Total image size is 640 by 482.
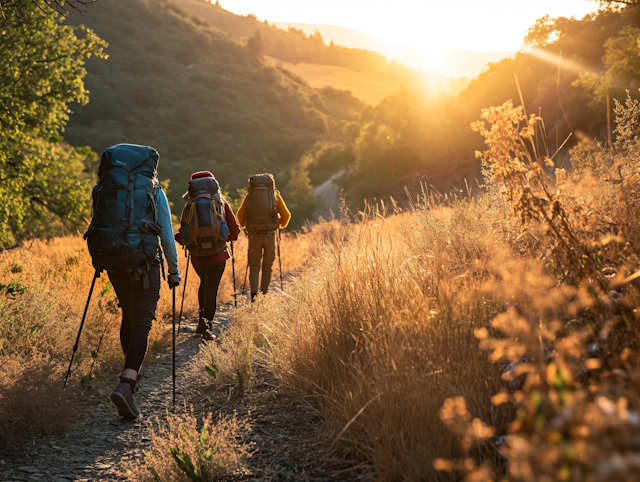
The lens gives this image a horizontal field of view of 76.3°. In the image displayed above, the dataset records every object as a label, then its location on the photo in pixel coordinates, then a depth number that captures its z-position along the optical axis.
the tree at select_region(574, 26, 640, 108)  18.20
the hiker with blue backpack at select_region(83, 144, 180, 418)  3.25
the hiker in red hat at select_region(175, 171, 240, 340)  5.25
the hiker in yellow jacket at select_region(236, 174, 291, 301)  6.68
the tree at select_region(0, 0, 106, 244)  7.10
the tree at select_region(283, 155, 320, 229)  34.59
